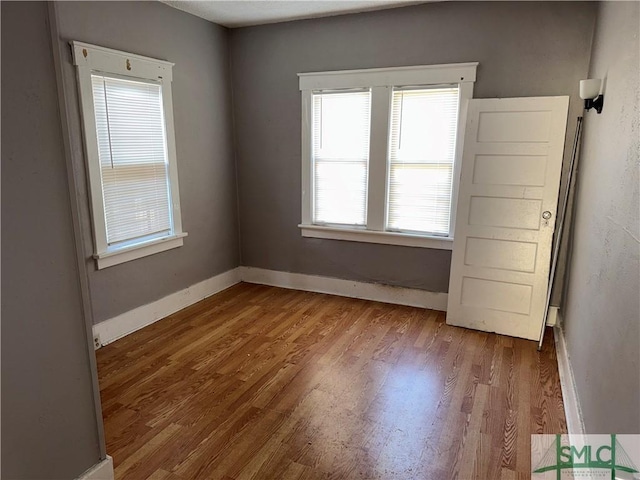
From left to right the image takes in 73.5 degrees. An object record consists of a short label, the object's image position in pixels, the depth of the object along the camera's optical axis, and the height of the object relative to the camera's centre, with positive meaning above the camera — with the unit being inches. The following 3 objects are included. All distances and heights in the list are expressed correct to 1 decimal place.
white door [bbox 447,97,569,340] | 125.3 -15.4
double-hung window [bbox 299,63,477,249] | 142.3 +2.7
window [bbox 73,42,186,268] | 117.7 +1.0
